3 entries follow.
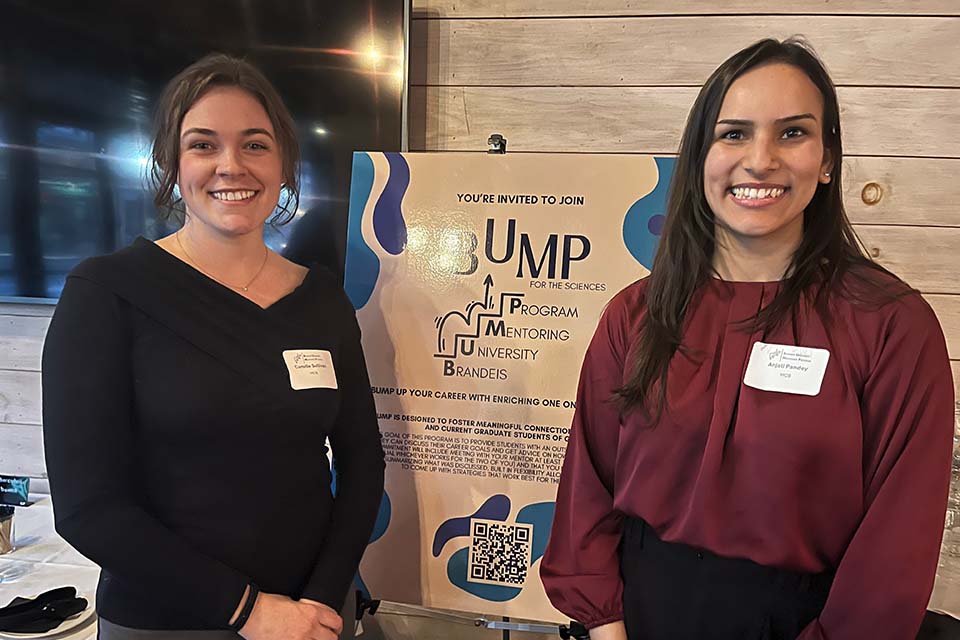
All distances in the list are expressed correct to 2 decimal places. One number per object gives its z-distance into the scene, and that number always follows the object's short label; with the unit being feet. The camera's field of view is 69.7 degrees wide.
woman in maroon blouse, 2.81
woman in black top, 3.30
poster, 5.20
